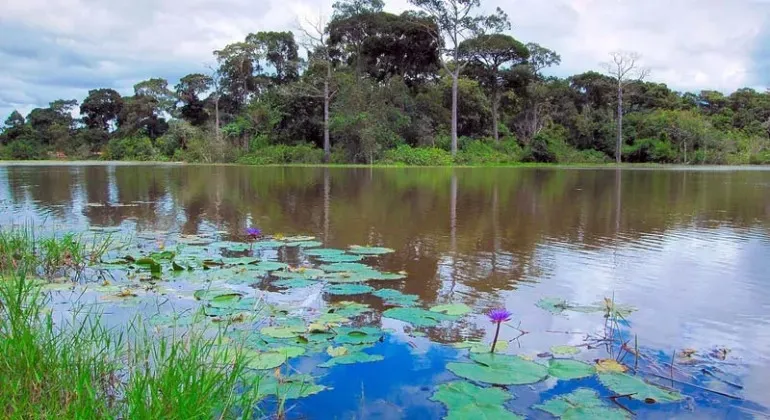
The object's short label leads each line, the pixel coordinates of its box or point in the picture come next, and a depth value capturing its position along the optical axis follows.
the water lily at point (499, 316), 3.33
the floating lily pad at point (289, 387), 2.91
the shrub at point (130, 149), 44.28
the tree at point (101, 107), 51.31
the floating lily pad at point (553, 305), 4.61
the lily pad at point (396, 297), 4.75
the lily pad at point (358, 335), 3.74
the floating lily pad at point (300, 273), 5.48
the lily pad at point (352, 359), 3.39
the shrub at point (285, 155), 35.59
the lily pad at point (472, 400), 2.73
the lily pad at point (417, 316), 4.20
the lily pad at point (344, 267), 5.82
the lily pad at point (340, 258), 6.31
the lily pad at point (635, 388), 3.01
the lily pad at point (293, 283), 5.14
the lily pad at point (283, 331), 3.76
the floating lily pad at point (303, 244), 7.25
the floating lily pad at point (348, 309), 4.35
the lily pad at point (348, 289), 4.96
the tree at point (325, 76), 35.31
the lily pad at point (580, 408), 2.79
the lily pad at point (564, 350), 3.64
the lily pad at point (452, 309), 4.43
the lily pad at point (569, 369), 3.24
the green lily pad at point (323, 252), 6.66
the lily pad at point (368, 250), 6.79
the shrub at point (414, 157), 33.97
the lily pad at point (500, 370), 3.14
